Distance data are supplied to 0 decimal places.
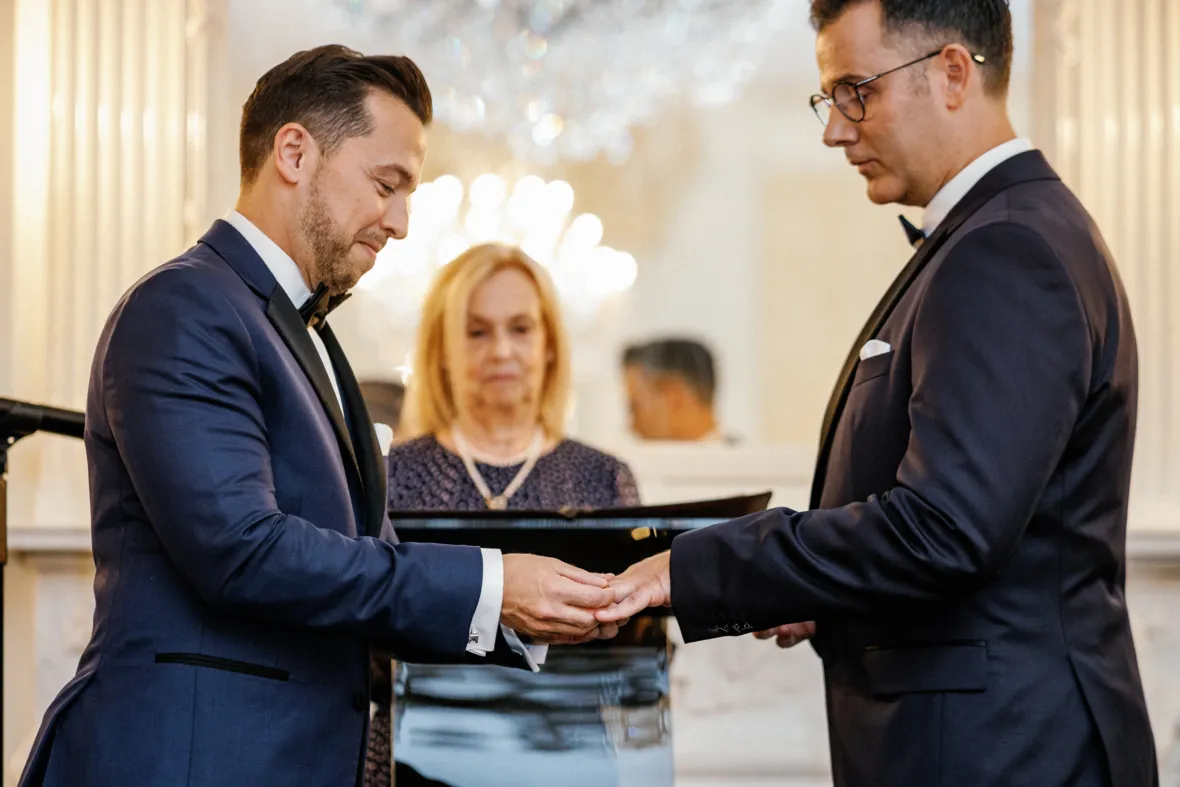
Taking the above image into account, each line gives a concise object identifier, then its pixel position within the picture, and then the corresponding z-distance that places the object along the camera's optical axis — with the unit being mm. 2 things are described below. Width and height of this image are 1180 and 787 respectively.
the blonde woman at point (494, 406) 3686
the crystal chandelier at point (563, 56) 7395
